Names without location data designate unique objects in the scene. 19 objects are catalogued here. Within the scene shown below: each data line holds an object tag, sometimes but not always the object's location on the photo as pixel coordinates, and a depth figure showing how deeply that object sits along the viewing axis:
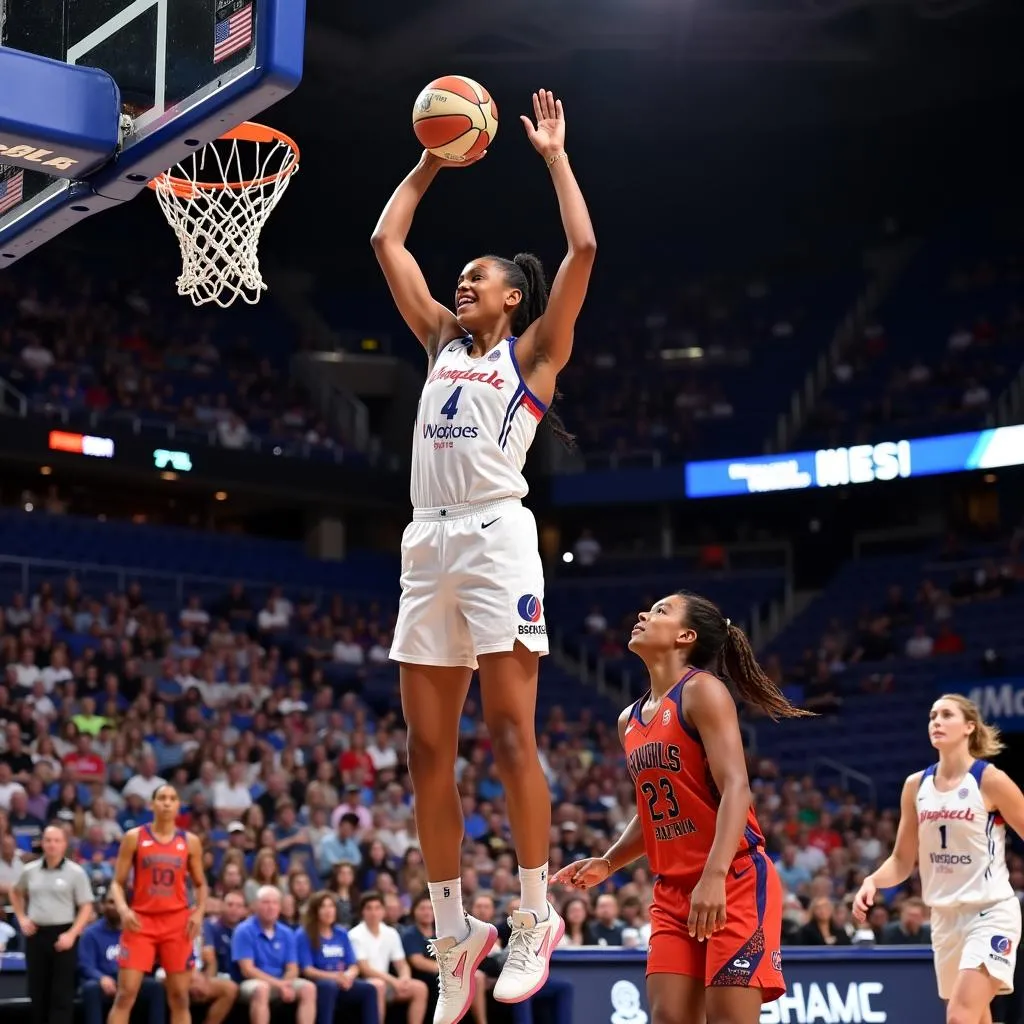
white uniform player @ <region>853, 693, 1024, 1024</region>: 7.96
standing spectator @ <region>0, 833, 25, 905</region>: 13.23
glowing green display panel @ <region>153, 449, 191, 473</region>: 24.17
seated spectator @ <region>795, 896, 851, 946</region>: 13.68
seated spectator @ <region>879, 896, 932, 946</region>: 13.03
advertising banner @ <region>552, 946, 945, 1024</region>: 10.75
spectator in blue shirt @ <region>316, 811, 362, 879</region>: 15.53
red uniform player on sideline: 10.83
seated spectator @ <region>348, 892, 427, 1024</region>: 11.90
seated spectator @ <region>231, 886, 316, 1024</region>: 11.34
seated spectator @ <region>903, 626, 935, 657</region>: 23.88
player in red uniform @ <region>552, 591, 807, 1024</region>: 5.19
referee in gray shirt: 10.62
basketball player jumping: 5.30
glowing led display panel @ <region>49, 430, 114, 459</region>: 22.84
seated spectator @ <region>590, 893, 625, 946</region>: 13.24
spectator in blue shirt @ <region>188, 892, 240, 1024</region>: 11.41
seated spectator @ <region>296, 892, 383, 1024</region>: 11.72
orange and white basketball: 5.53
